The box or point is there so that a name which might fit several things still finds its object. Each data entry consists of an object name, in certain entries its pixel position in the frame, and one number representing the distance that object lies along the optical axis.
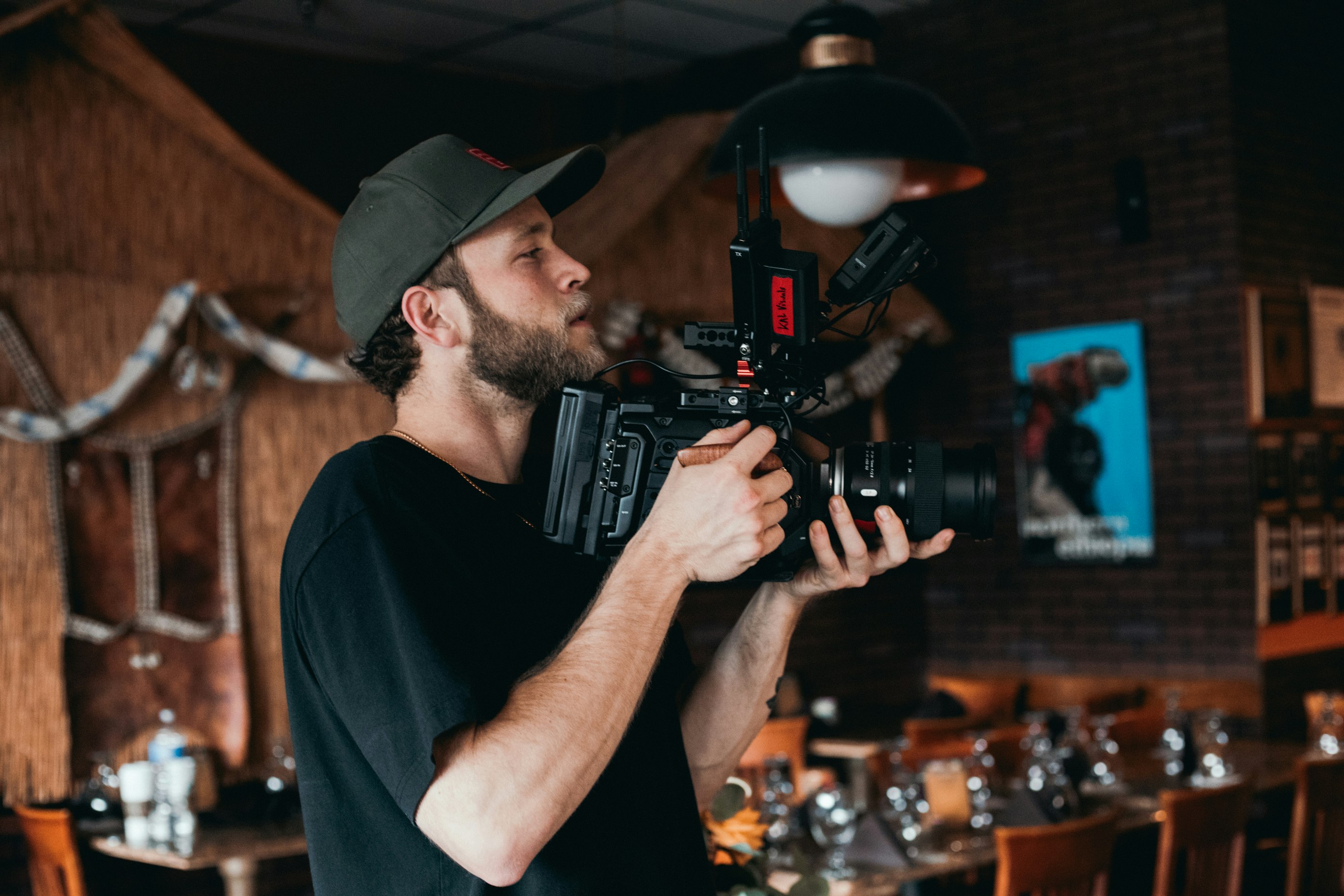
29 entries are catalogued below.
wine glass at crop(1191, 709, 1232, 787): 3.46
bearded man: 0.99
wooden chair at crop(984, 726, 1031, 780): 3.54
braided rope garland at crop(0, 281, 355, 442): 3.17
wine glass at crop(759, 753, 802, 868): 2.63
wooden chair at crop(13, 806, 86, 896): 2.90
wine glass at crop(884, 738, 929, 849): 2.83
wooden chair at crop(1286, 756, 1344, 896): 3.14
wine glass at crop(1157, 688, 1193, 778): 3.51
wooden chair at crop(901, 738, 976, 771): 3.29
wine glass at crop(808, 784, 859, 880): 2.62
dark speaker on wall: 4.60
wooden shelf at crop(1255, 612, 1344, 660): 4.44
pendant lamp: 2.58
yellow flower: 1.71
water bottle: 3.05
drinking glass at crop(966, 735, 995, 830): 2.97
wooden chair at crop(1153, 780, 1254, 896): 2.70
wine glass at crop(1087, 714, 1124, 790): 3.33
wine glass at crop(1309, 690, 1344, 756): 3.78
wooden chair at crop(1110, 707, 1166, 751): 3.82
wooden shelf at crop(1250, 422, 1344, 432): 4.48
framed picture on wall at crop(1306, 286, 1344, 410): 4.67
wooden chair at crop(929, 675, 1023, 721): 4.78
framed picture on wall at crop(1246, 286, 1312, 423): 4.43
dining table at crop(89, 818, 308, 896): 2.91
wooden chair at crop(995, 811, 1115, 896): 2.33
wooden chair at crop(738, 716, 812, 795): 3.63
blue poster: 4.66
